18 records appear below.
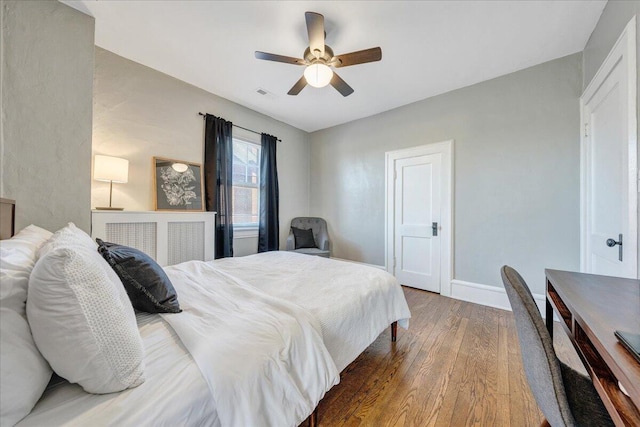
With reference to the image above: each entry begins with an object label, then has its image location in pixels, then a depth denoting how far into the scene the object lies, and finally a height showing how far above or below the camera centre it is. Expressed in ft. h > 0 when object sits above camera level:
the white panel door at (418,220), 10.57 -0.30
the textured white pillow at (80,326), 2.13 -1.09
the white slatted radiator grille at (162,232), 7.12 -0.69
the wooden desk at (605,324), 1.69 -1.08
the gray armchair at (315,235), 12.59 -1.27
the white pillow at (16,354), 1.85 -1.22
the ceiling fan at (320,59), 6.18 +4.36
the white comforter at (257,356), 2.65 -1.87
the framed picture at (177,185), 8.95 +1.11
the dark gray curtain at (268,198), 12.36 +0.80
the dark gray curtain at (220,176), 10.25 +1.63
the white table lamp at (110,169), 7.05 +1.32
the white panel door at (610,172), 4.61 +1.07
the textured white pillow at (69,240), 3.02 -0.41
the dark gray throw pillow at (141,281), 3.62 -1.11
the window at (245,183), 11.75 +1.55
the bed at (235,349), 2.23 -1.80
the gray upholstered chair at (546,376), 2.21 -1.64
